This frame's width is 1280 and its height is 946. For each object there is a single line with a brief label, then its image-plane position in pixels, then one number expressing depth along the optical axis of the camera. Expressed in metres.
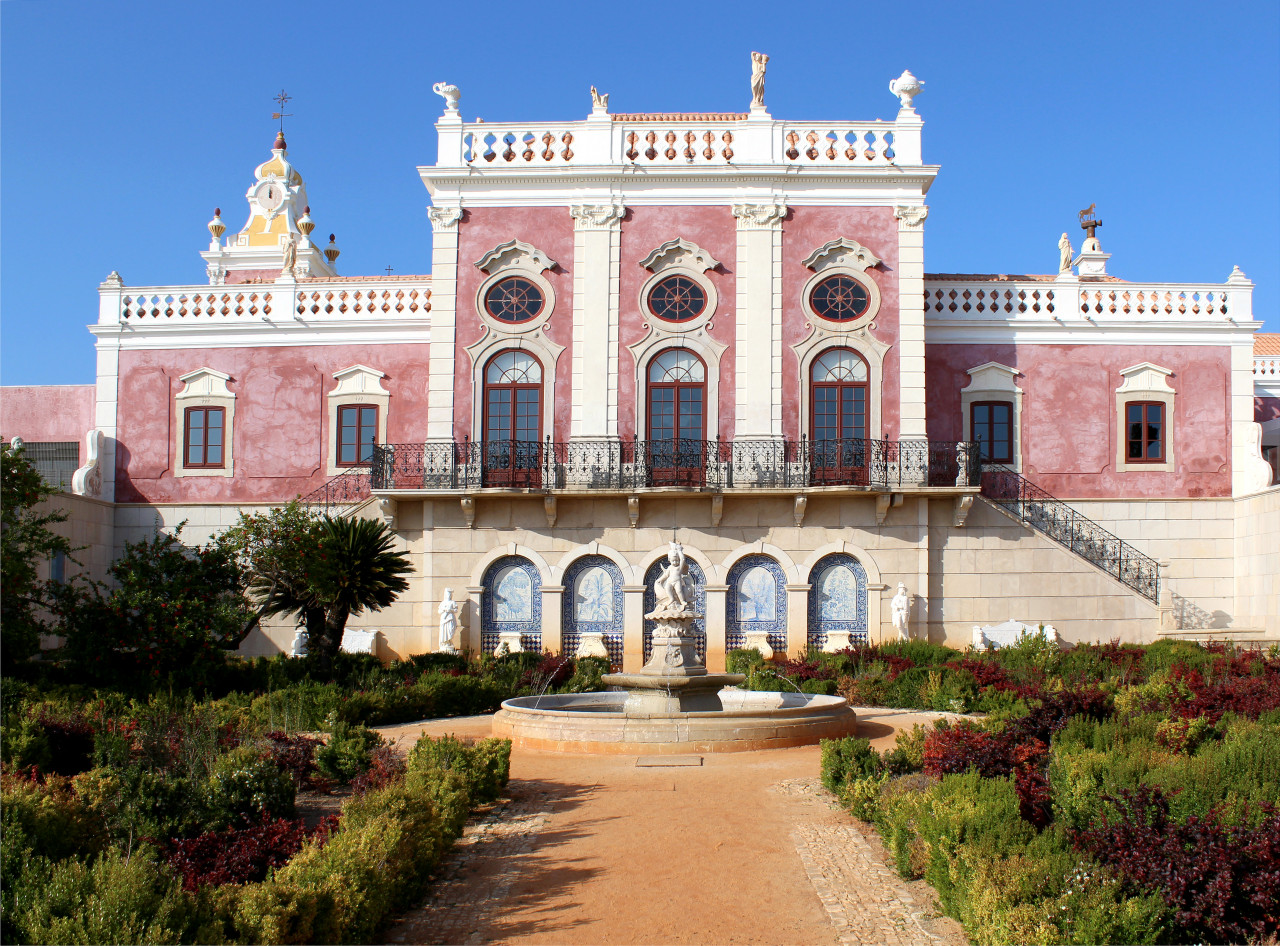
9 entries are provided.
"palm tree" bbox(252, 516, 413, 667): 18.69
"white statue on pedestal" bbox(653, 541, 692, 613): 16.36
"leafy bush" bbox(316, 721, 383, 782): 11.51
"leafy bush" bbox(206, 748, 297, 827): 9.14
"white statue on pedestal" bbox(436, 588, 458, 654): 23.98
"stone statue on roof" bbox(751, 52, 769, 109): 25.64
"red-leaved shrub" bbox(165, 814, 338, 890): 7.97
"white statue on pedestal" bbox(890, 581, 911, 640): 24.00
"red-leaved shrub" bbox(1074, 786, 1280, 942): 7.03
